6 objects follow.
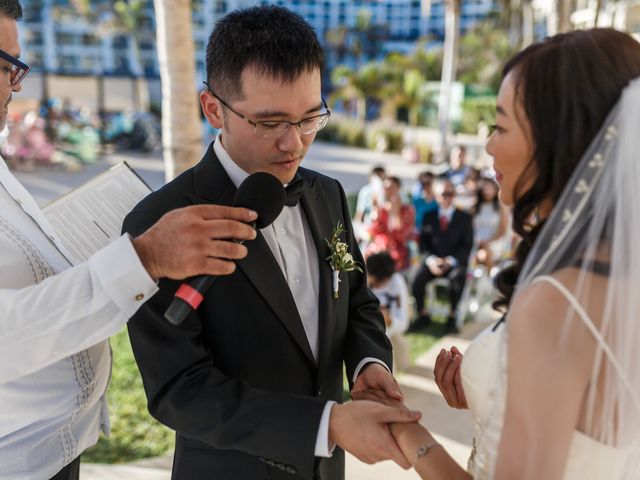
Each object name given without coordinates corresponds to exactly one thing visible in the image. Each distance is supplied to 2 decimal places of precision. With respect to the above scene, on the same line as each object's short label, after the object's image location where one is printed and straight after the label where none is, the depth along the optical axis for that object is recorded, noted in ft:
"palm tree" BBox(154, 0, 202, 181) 15.90
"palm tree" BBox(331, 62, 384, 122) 122.11
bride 4.39
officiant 4.67
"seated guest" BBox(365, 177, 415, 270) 26.09
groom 5.81
